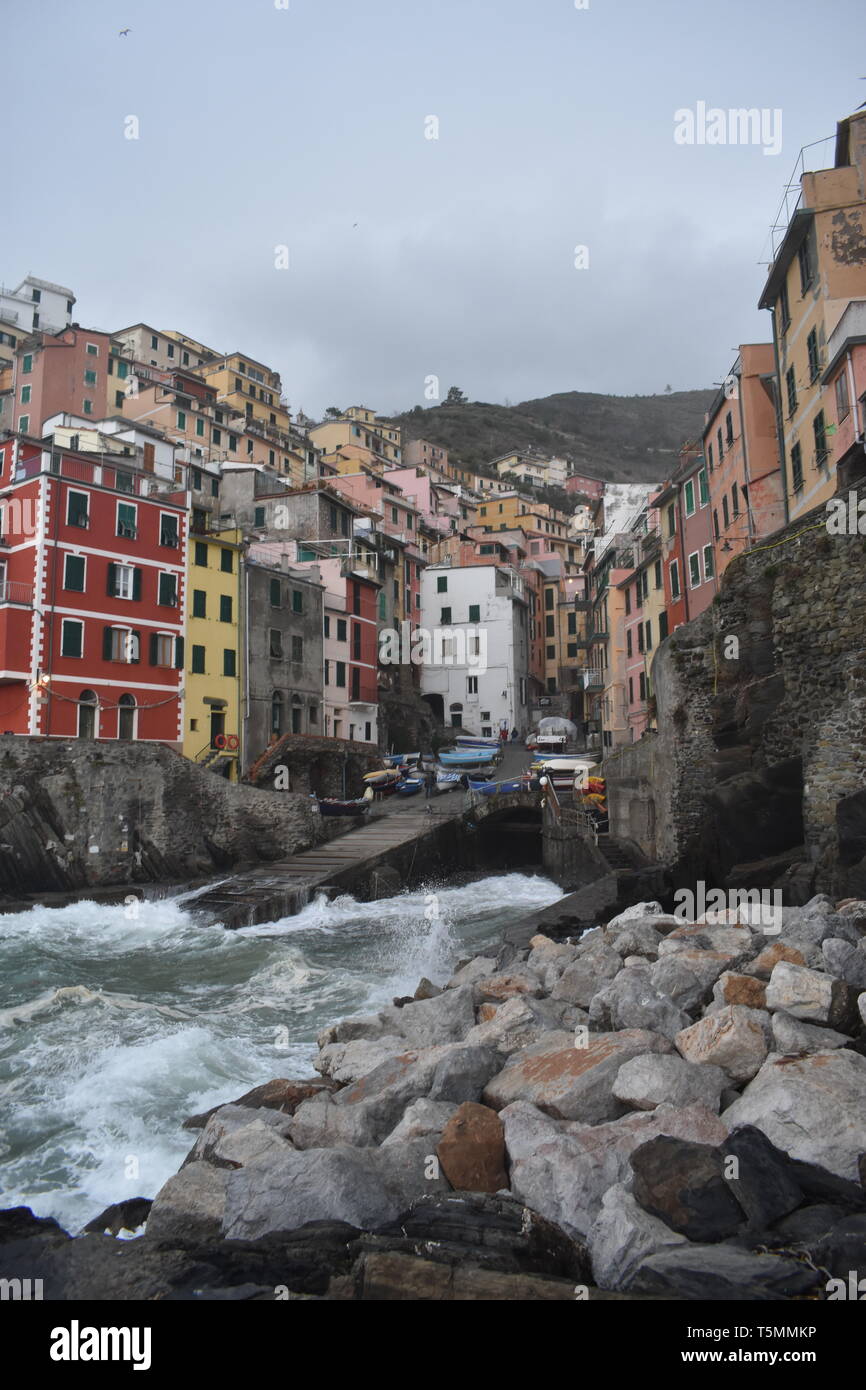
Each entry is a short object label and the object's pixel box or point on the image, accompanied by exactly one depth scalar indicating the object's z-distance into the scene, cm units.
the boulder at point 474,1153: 648
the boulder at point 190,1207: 634
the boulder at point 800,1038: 739
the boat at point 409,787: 4519
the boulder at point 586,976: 1118
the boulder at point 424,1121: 724
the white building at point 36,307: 8688
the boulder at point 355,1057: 972
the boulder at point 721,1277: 464
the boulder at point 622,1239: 517
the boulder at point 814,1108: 595
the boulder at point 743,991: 877
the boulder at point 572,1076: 730
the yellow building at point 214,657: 3947
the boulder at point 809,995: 792
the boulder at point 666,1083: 704
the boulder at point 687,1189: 543
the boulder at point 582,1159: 589
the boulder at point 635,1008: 880
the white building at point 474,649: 6806
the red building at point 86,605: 3284
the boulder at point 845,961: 861
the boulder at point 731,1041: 747
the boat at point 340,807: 3631
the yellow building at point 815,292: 2364
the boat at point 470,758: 4981
